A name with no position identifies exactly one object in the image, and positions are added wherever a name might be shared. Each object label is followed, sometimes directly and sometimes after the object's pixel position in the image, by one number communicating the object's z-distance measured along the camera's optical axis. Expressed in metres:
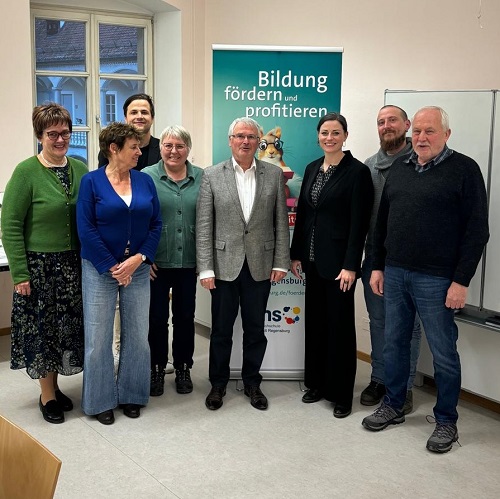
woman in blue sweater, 3.36
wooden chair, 1.51
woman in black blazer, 3.57
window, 5.48
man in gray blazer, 3.67
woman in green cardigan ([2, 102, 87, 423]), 3.37
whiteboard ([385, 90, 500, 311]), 3.58
